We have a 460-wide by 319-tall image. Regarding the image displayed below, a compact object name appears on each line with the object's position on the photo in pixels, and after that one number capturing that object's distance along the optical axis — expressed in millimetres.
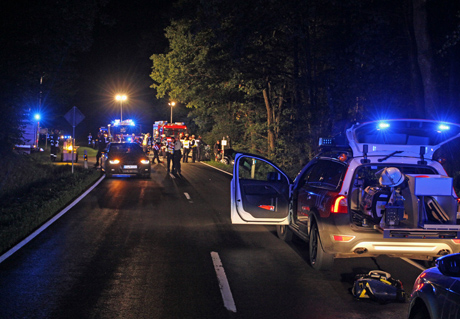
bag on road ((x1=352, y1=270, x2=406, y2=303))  6305
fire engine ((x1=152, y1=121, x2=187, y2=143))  44062
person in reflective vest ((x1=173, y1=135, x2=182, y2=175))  25094
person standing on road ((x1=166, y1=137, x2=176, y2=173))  25500
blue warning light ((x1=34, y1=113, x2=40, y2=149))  45369
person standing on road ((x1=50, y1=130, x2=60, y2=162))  35697
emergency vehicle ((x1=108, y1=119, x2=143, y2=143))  47453
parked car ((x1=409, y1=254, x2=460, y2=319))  3598
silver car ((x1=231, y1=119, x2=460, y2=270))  7023
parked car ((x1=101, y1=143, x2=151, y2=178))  23500
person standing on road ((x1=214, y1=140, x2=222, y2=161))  39341
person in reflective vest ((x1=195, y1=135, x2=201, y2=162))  39138
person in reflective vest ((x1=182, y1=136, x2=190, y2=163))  37084
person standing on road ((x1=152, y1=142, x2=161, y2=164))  34738
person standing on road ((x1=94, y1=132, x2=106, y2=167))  28262
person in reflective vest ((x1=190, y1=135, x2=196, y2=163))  37069
